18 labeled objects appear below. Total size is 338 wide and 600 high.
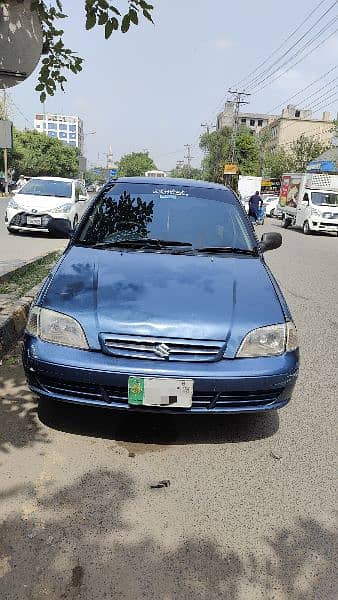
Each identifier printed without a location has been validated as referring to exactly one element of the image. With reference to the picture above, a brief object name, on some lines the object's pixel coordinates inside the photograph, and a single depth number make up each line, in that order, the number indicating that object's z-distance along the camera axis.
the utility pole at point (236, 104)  54.72
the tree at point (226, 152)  69.31
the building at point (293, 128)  98.62
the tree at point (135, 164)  109.53
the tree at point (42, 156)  59.84
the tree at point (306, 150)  56.25
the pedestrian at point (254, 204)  20.23
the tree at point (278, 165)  61.52
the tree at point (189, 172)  113.98
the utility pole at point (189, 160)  110.88
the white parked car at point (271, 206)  34.16
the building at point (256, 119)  129.64
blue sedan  2.72
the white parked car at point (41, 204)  12.45
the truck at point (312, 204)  19.66
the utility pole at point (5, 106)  44.00
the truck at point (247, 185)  43.66
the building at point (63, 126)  182.00
